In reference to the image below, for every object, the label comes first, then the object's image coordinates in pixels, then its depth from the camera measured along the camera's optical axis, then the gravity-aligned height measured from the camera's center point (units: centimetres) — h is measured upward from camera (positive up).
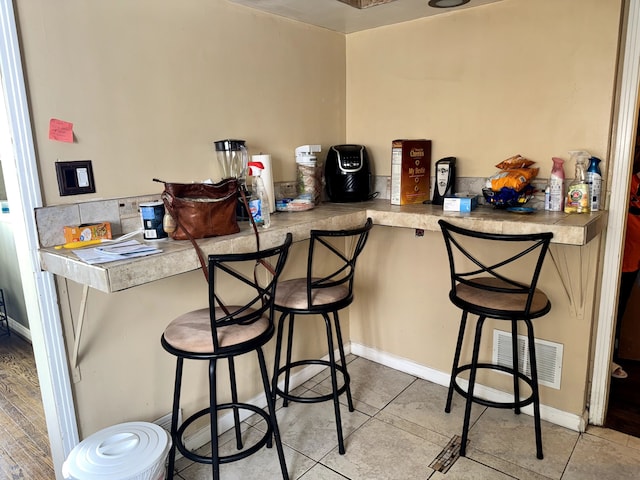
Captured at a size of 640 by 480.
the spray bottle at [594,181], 200 -16
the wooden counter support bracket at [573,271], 213 -59
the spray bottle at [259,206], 191 -22
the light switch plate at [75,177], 164 -7
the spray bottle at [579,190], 200 -20
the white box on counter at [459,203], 216 -26
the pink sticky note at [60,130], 160 +10
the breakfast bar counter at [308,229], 139 -32
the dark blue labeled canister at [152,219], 170 -23
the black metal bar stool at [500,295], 189 -66
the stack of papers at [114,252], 142 -30
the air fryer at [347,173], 260 -13
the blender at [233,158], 210 -2
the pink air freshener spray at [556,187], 207 -19
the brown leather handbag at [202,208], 163 -19
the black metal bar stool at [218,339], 159 -65
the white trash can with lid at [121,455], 148 -99
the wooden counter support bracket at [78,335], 170 -65
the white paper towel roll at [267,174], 213 -10
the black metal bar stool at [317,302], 201 -66
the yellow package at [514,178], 210 -15
